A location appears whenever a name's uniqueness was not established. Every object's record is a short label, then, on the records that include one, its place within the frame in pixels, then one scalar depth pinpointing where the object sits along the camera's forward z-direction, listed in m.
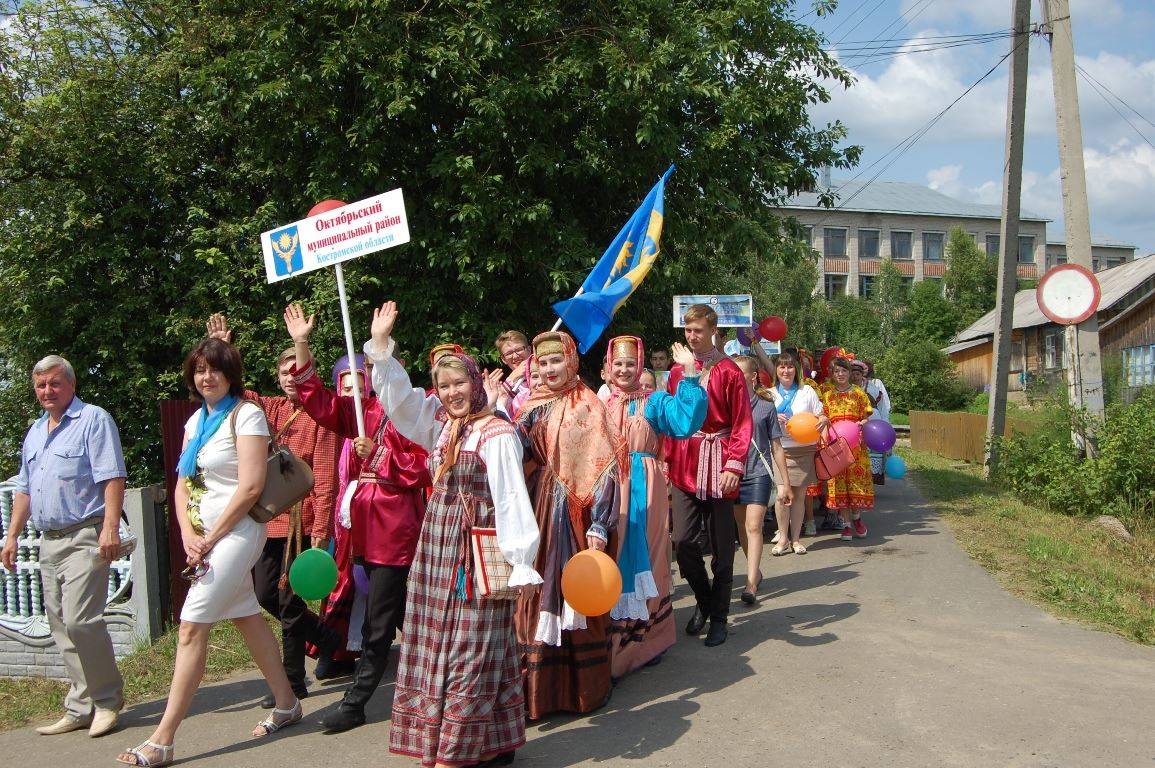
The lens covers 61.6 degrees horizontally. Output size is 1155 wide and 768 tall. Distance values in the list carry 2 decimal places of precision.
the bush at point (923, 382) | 40.57
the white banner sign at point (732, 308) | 8.21
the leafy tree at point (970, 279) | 56.66
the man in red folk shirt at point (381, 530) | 4.70
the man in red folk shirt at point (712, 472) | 5.86
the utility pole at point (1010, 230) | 13.94
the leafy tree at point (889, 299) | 53.56
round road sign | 10.61
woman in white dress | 4.39
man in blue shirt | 5.08
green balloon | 4.57
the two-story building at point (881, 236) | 67.88
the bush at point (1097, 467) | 10.52
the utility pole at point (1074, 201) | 11.57
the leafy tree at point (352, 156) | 9.68
